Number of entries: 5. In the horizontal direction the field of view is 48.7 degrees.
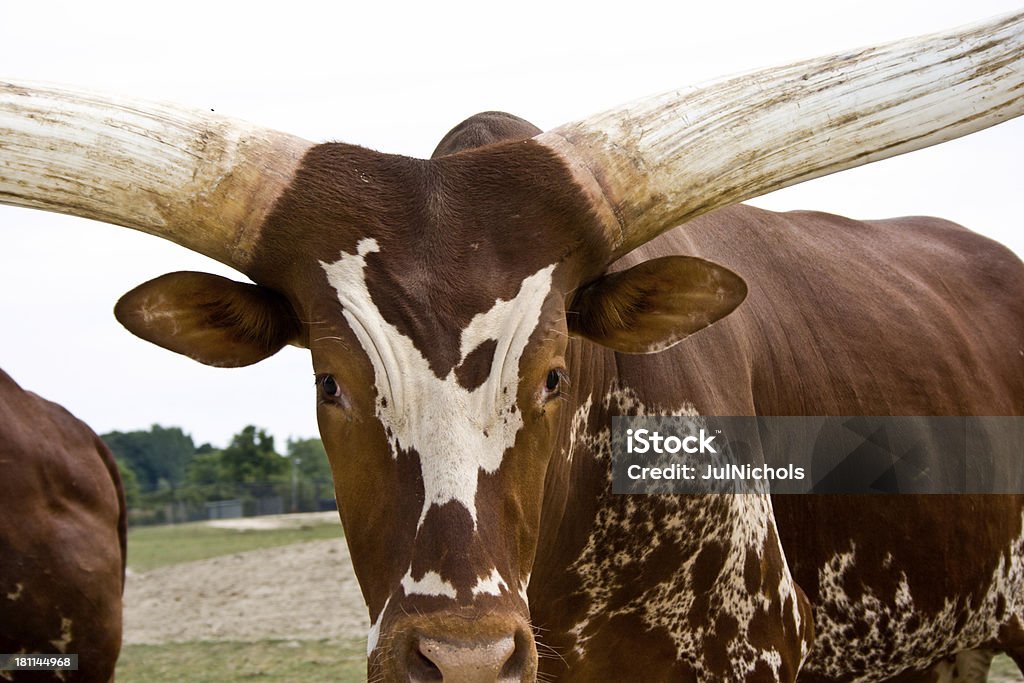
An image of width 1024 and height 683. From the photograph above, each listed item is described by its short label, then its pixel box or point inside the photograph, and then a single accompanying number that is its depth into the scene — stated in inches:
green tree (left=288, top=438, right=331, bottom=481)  1861.5
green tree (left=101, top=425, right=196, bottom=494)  2394.8
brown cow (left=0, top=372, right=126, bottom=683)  232.7
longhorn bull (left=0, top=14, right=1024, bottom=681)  110.1
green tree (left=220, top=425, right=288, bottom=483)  2257.6
